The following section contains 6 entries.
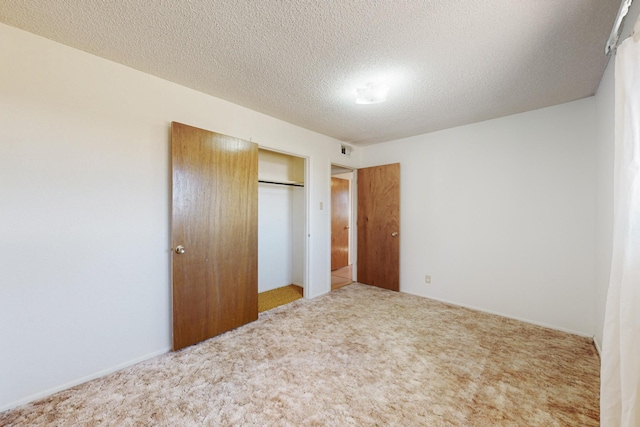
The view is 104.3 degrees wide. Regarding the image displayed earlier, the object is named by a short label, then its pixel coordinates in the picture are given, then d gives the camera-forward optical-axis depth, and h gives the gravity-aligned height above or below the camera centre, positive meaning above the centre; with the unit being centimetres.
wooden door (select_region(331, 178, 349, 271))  529 -22
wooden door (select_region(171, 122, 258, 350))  217 -20
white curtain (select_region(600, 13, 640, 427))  97 -25
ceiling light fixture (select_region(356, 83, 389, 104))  217 +105
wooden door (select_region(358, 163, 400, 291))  383 -21
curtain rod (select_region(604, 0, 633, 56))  112 +91
